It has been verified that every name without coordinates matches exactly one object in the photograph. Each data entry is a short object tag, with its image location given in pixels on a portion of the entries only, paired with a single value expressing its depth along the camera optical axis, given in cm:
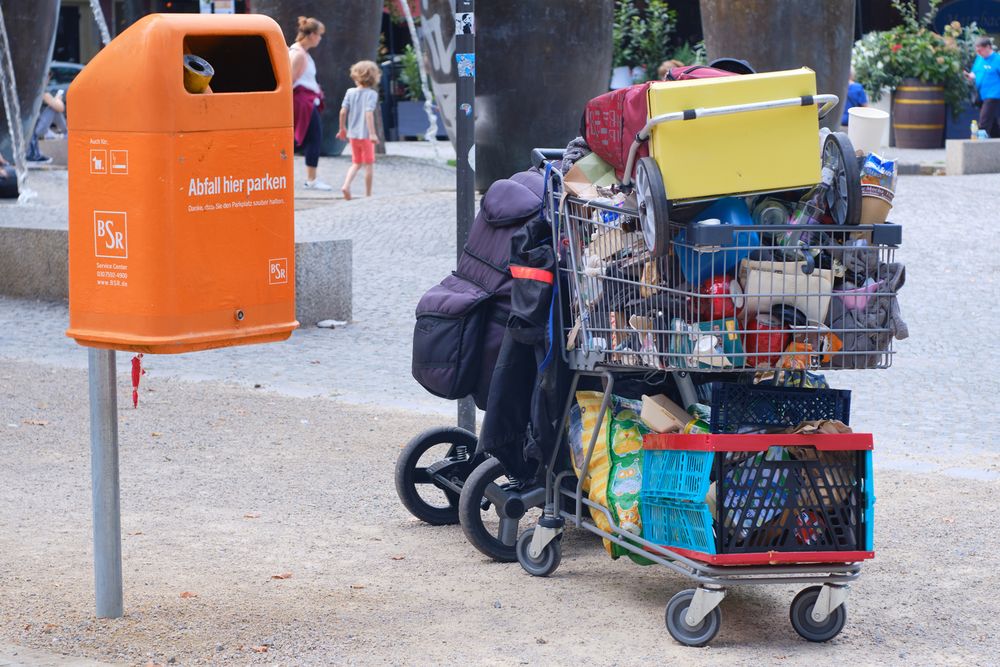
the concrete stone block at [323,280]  1923
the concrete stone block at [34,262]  2105
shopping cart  825
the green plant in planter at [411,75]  5691
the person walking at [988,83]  4316
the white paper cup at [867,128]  918
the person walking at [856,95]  4050
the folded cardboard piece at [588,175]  902
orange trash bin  791
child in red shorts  3048
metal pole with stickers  1245
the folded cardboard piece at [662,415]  877
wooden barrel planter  4566
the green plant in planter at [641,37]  5225
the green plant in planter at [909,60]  4453
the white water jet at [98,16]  3609
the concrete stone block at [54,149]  4162
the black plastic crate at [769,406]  861
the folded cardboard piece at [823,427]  866
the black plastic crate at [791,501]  847
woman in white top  3048
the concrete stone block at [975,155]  3462
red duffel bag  845
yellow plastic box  814
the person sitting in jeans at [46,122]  3981
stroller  991
